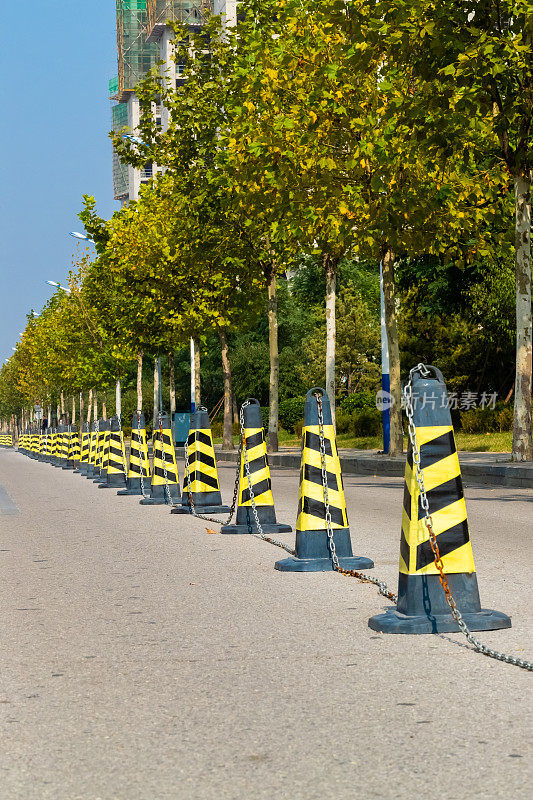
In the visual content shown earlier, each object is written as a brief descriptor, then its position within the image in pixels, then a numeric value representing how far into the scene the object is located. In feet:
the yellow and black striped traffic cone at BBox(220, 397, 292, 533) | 38.01
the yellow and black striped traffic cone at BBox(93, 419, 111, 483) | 78.64
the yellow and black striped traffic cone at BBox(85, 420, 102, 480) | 93.43
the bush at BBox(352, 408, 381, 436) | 132.94
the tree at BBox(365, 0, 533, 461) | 60.75
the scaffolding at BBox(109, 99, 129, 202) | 522.23
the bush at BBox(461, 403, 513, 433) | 112.88
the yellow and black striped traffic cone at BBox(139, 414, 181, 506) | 55.47
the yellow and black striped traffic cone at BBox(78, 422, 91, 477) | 100.28
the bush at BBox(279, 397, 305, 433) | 181.37
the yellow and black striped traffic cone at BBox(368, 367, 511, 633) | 20.77
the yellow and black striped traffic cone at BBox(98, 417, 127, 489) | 73.36
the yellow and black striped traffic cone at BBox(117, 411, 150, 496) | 63.57
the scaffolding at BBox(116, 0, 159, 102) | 479.00
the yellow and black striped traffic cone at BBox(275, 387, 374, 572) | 29.30
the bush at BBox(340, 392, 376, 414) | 156.66
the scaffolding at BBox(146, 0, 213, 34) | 394.52
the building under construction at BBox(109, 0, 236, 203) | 415.85
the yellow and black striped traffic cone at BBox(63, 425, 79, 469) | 115.48
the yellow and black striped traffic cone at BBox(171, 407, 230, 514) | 45.93
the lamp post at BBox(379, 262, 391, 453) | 95.25
